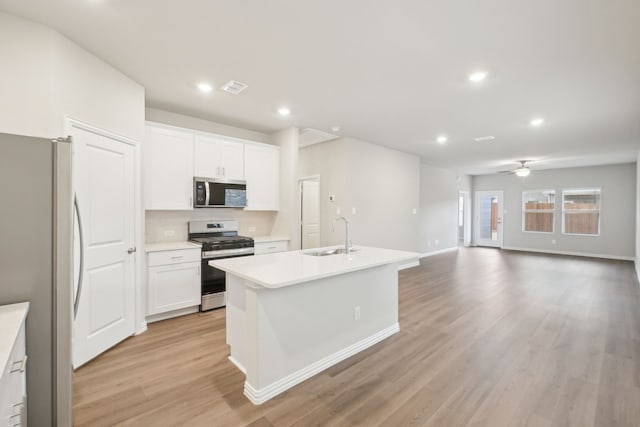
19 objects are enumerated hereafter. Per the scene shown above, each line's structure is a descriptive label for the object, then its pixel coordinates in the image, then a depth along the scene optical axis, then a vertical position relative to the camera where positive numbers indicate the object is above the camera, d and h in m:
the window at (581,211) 8.23 +0.08
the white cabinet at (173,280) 3.37 -0.83
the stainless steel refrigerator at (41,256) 1.34 -0.22
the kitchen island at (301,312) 2.09 -0.84
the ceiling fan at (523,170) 7.44 +1.09
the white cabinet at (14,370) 1.02 -0.62
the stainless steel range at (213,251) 3.75 -0.53
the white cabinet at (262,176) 4.47 +0.56
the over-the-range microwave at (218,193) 3.86 +0.25
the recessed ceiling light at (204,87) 3.10 +1.34
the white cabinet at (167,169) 3.53 +0.52
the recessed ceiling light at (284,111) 3.84 +1.34
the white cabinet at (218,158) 3.93 +0.74
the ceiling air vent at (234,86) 3.05 +1.33
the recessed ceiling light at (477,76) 2.79 +1.33
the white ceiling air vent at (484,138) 5.19 +1.35
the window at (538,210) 8.98 +0.10
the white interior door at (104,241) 2.49 -0.29
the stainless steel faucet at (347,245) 2.98 -0.36
